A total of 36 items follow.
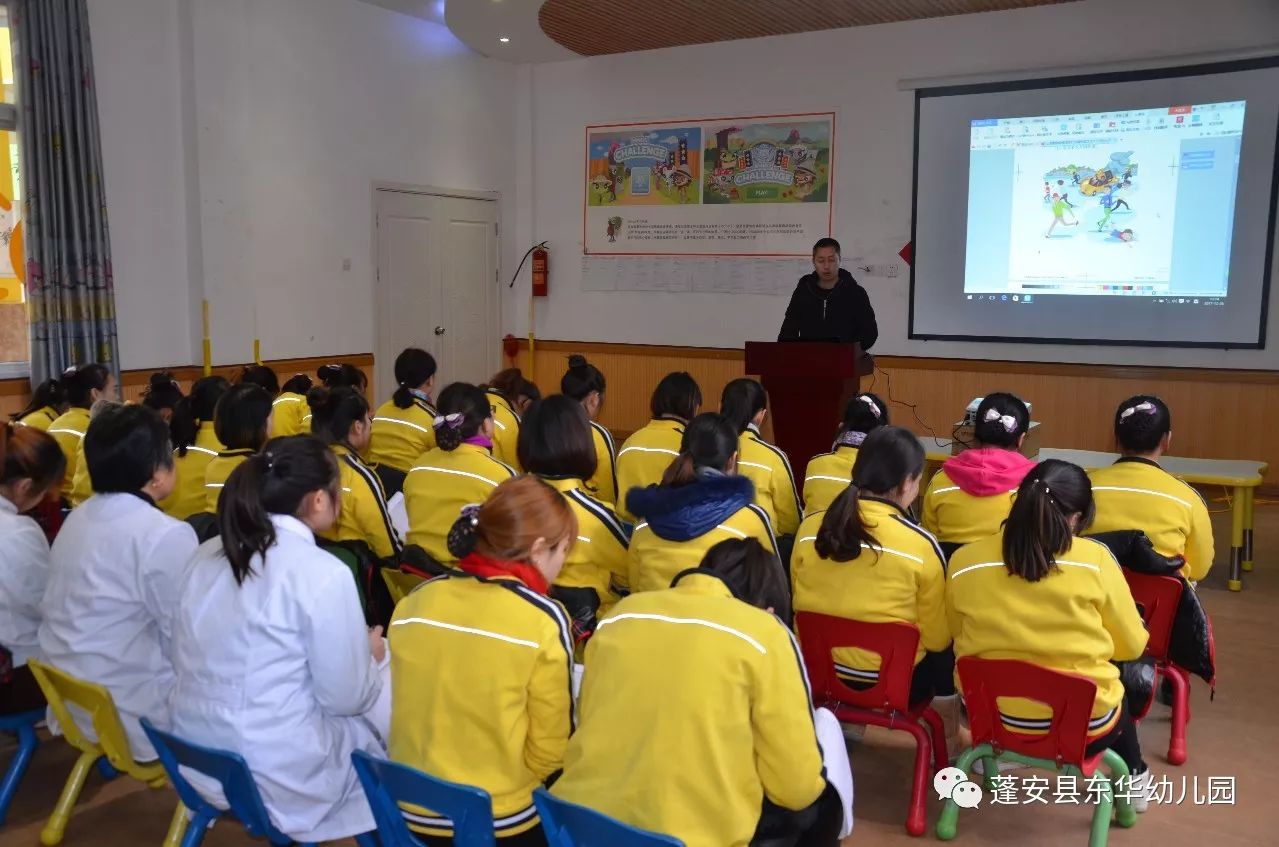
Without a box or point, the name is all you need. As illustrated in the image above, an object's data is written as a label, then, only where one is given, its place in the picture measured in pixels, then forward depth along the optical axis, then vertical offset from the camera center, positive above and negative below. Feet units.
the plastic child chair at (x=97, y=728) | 6.87 -3.01
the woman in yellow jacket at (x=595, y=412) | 12.98 -1.60
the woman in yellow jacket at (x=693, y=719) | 5.00 -2.09
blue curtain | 18.13 +1.82
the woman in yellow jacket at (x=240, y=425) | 10.01 -1.31
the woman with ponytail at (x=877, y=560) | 7.78 -2.01
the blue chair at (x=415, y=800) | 5.17 -2.62
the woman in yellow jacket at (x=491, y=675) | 5.52 -2.06
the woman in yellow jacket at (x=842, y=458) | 10.59 -1.69
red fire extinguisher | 28.17 +0.62
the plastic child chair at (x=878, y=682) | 7.72 -2.97
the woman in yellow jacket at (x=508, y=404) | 13.73 -1.58
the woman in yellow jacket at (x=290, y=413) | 14.05 -1.69
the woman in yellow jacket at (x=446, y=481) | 9.67 -1.78
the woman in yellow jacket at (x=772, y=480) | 10.91 -1.96
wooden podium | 15.83 -1.41
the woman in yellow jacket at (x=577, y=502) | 8.66 -1.74
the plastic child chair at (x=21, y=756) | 8.20 -3.72
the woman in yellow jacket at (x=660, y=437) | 11.57 -1.61
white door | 25.08 +0.25
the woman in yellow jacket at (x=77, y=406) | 12.17 -1.52
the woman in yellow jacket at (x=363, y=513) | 9.79 -2.10
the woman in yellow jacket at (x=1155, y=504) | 9.18 -1.83
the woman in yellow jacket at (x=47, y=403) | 13.56 -1.57
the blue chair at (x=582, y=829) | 4.66 -2.49
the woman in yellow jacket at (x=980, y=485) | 9.45 -1.74
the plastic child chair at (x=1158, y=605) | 8.71 -2.61
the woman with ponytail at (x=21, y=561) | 7.97 -2.11
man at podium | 18.20 -0.28
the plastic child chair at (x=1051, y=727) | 6.95 -2.95
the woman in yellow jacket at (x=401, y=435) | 12.97 -1.81
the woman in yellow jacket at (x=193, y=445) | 10.96 -1.71
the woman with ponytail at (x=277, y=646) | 6.05 -2.11
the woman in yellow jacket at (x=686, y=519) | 7.49 -1.68
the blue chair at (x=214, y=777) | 5.80 -2.87
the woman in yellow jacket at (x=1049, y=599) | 7.03 -2.09
